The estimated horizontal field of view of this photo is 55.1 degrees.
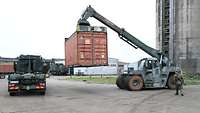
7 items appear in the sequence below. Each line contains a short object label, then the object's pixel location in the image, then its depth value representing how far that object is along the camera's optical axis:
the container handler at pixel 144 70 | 14.22
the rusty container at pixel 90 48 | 13.70
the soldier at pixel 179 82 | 11.84
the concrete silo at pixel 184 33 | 24.00
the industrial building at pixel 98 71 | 40.22
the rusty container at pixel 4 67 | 34.45
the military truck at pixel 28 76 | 11.79
